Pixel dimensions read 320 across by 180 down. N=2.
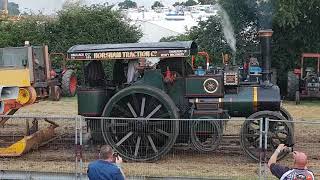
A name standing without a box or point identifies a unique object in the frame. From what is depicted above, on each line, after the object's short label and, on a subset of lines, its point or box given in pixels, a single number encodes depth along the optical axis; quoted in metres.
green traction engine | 9.75
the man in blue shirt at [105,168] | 5.45
